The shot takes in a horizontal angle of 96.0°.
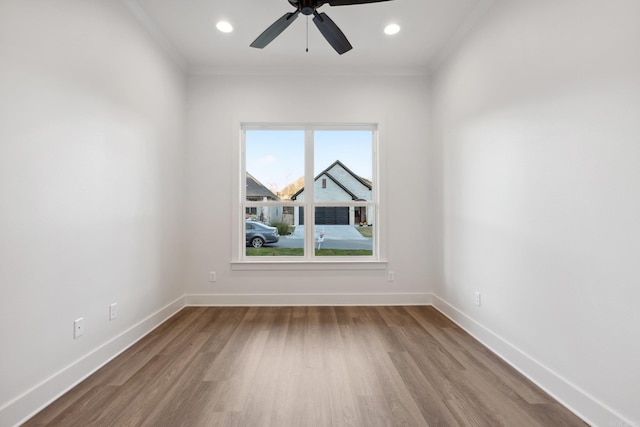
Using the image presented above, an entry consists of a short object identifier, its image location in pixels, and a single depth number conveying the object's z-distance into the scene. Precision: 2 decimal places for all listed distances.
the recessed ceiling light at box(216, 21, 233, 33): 2.73
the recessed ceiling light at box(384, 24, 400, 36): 2.78
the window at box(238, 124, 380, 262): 3.70
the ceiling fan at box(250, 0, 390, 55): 1.99
